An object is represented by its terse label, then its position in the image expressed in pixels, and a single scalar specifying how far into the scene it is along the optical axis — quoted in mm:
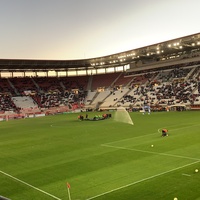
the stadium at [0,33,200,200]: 12586
